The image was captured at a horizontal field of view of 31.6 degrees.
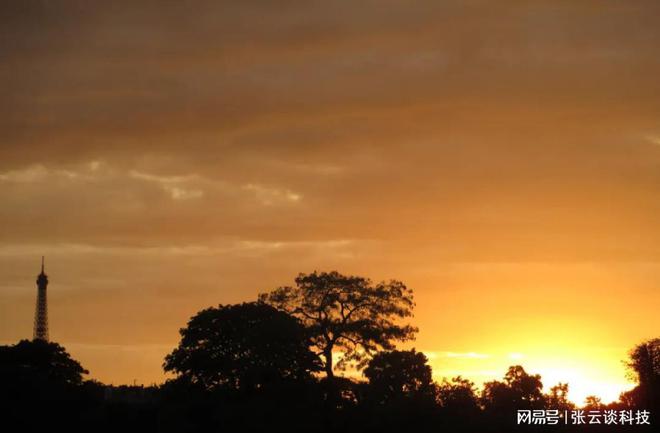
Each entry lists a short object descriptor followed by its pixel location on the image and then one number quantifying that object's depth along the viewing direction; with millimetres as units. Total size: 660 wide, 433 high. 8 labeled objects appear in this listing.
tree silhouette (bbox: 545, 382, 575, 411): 125988
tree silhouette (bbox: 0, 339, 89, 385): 142675
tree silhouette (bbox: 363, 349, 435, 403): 120812
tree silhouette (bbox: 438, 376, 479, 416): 118100
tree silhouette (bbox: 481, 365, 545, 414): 126250
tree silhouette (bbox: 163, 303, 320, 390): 114750
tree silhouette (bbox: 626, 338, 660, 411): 137188
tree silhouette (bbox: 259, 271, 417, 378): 118688
